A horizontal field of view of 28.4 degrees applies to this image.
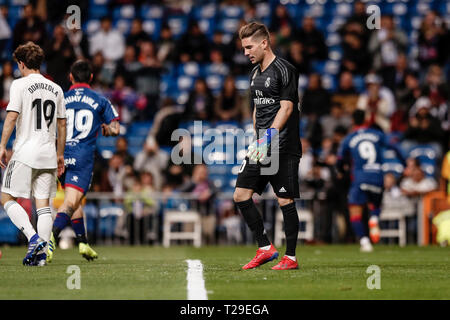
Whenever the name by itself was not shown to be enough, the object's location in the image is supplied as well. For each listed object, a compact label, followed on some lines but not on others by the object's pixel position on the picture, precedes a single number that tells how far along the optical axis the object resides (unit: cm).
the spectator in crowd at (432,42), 2136
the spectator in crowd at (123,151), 1847
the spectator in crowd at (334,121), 1934
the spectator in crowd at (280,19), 2219
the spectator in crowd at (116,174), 1803
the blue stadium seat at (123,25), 2315
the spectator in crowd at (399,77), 2089
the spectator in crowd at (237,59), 2138
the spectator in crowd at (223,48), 2152
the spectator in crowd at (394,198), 1772
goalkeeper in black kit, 869
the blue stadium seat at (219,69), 2147
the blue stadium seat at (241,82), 2133
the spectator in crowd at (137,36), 2158
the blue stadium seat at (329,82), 2133
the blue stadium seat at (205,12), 2369
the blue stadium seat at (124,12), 2373
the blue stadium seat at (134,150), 1980
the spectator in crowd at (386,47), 2138
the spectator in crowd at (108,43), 2172
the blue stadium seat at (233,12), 2338
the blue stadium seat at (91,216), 1742
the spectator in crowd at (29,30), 1909
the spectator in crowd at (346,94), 2020
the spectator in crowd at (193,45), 2161
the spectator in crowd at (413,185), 1781
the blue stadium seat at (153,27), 2331
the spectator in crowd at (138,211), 1745
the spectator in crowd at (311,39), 2142
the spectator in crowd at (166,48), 2188
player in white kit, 917
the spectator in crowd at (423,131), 1891
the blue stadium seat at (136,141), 1995
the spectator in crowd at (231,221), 1780
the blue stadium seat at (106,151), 1925
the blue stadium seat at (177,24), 2349
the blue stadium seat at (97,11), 2383
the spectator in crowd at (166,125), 1947
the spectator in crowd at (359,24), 2152
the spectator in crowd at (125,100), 2010
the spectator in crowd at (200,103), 1970
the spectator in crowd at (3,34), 2125
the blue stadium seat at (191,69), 2175
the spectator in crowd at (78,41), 1939
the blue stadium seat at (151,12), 2386
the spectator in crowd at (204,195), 1770
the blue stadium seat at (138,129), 2019
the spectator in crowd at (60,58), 1791
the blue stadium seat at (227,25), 2316
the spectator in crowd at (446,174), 1683
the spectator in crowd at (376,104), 1931
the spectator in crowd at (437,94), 1970
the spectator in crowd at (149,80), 2053
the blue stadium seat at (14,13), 2288
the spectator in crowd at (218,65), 2134
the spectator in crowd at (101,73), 2027
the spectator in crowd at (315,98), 1962
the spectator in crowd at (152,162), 1842
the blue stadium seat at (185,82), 2166
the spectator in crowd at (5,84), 1952
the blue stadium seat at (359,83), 2135
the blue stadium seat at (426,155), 1909
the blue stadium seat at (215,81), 2142
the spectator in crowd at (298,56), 2052
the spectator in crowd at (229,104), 1956
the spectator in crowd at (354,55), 2127
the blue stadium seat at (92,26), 2312
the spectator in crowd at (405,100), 2000
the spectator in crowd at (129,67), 2080
